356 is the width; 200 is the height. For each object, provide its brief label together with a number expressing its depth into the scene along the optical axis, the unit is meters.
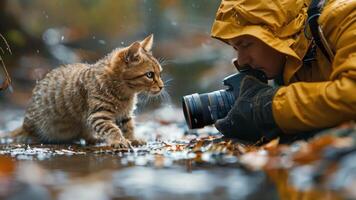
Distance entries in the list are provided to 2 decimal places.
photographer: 2.76
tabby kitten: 4.27
